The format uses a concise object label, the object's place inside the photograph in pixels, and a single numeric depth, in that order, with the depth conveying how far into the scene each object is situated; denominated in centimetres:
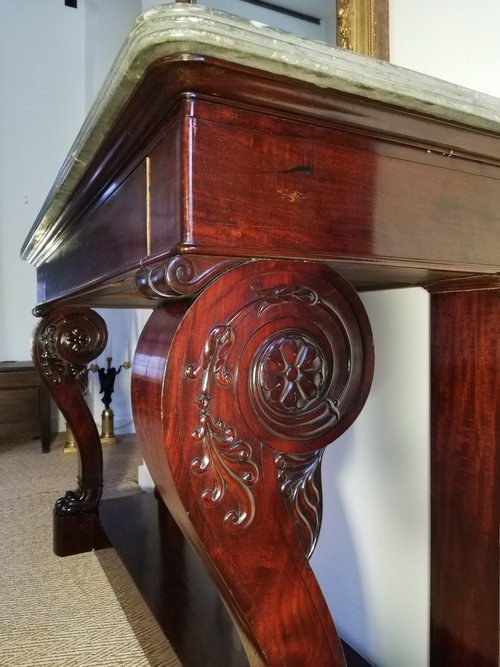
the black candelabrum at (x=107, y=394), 279
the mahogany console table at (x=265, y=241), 35
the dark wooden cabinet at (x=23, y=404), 262
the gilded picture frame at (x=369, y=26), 80
